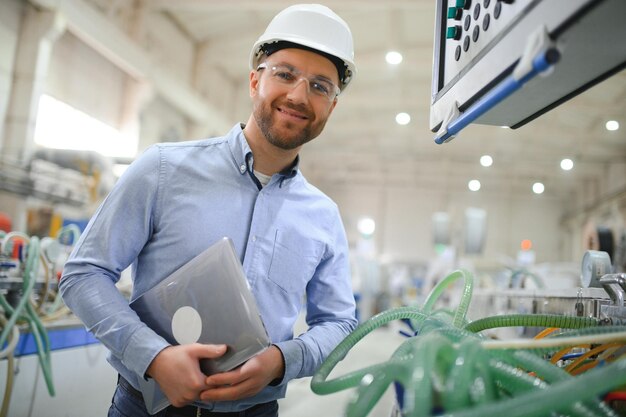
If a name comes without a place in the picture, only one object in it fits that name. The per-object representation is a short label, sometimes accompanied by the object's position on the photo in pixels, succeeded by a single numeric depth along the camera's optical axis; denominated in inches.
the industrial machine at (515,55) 21.8
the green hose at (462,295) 35.0
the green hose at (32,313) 81.2
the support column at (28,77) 186.2
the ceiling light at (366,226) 491.5
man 36.7
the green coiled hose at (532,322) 32.0
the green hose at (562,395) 19.8
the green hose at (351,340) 29.6
